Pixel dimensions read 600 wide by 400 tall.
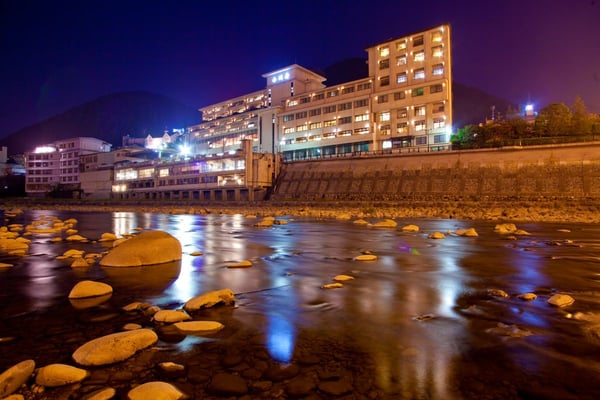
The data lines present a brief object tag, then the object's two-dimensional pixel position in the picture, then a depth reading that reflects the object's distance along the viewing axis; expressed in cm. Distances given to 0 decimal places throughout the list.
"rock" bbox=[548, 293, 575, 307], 743
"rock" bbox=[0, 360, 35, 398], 402
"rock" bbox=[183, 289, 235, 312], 729
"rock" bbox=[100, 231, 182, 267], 1199
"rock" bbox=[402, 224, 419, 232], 2384
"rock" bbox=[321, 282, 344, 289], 919
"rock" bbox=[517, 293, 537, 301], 790
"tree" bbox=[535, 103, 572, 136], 5284
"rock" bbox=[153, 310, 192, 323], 645
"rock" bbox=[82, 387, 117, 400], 393
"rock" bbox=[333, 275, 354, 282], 1003
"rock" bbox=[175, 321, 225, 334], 605
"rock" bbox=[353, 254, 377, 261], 1332
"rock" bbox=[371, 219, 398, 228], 2660
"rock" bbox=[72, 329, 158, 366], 479
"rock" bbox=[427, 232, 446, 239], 1948
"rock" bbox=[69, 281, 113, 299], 814
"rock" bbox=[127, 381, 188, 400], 388
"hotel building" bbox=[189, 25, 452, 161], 6581
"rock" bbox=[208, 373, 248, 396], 412
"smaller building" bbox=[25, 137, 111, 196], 11412
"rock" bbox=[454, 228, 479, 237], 2037
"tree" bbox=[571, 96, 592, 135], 5104
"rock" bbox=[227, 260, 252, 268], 1216
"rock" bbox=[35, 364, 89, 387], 421
